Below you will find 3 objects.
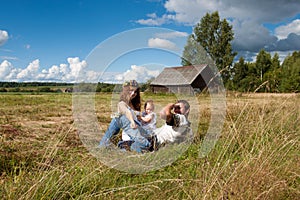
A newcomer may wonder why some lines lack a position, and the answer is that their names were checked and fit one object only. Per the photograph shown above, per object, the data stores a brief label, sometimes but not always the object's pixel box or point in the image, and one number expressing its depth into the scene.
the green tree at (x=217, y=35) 32.75
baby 4.48
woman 4.20
